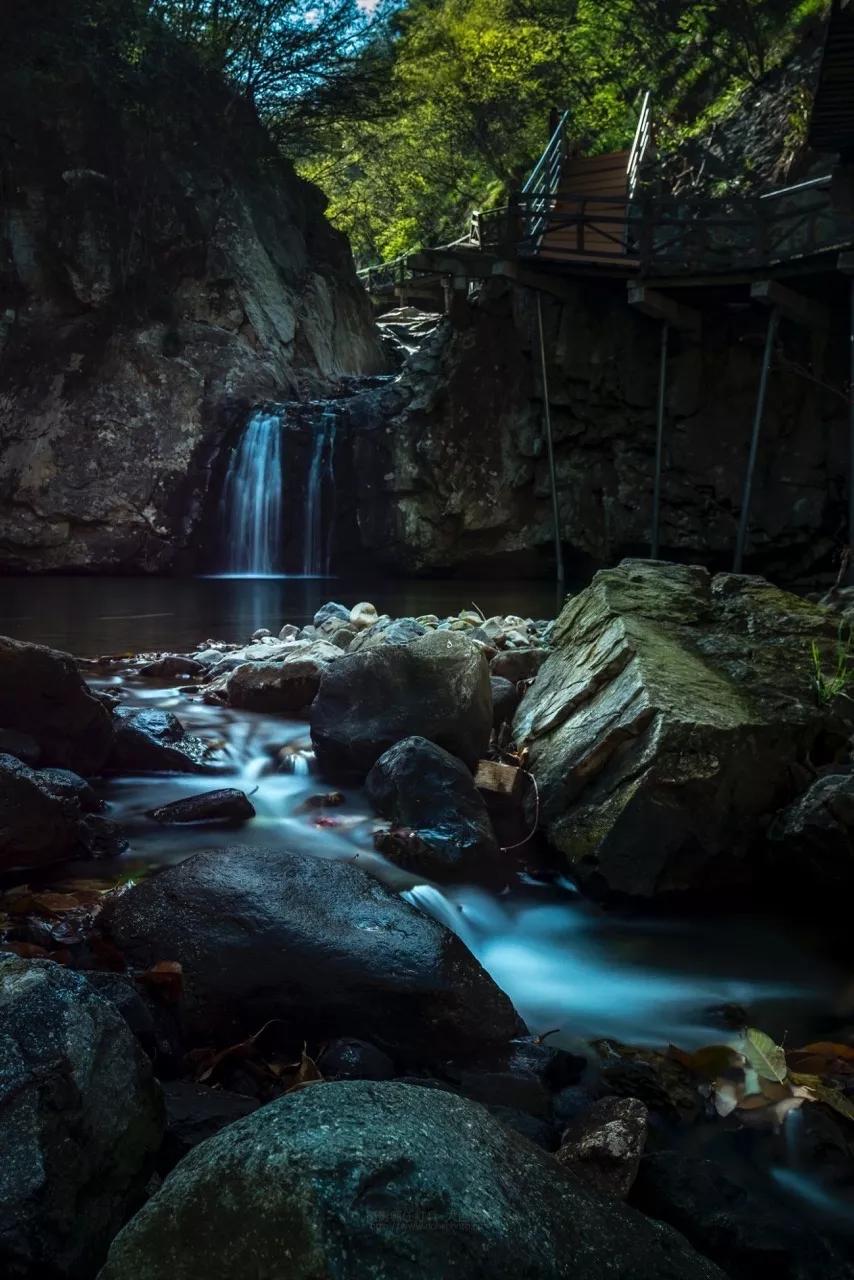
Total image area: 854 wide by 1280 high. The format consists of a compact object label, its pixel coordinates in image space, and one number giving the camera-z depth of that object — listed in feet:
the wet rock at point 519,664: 21.09
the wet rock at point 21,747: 15.75
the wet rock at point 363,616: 31.58
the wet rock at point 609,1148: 7.09
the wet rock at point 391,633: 23.72
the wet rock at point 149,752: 17.66
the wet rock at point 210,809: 15.12
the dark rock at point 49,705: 16.42
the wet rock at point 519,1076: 8.52
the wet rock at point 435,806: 13.83
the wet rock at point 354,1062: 8.60
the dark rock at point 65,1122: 5.40
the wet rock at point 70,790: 13.82
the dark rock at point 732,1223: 6.75
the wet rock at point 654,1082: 8.87
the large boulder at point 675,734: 13.21
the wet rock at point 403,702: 16.66
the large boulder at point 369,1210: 4.50
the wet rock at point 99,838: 13.50
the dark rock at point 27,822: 12.41
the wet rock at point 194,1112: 6.94
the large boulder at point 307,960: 9.14
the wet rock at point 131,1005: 8.24
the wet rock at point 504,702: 18.91
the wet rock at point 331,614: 35.14
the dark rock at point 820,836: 12.91
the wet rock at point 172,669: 26.94
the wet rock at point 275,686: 21.81
